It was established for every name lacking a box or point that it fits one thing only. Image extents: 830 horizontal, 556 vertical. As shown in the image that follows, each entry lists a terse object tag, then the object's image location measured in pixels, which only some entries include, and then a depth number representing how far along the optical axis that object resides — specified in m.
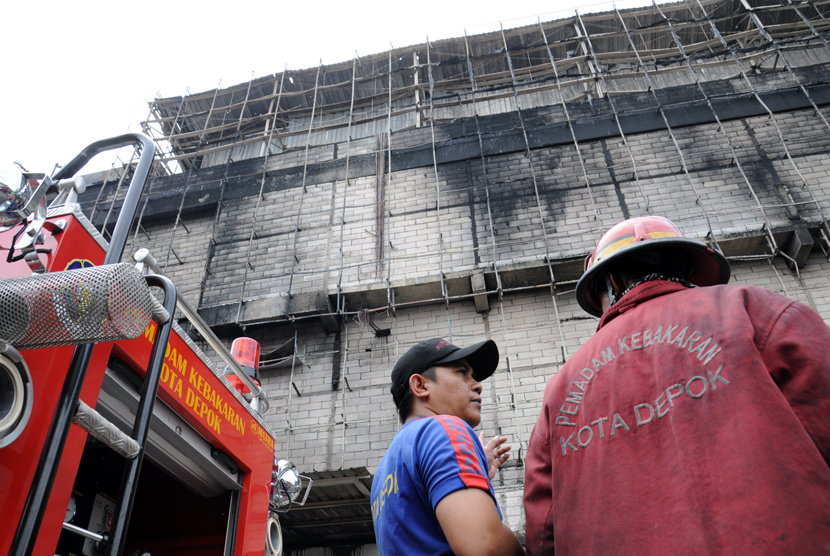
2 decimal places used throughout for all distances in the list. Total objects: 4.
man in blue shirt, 1.49
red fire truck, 1.45
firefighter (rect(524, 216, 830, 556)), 1.10
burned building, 9.89
